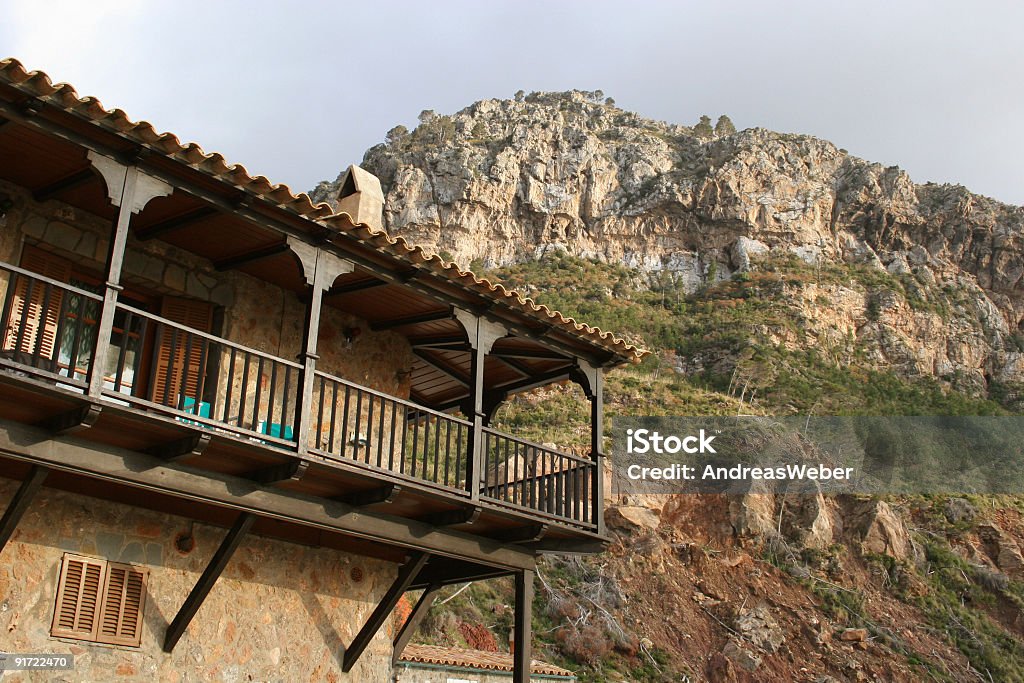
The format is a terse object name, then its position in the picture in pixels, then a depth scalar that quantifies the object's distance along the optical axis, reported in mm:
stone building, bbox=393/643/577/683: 16672
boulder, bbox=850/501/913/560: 32531
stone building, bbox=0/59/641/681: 8289
